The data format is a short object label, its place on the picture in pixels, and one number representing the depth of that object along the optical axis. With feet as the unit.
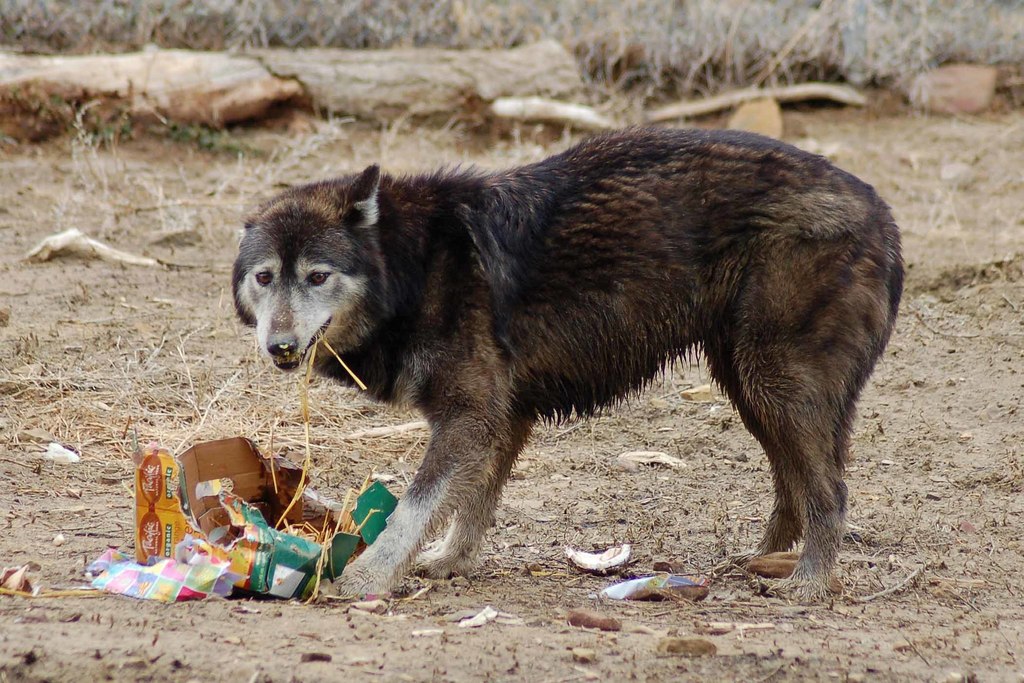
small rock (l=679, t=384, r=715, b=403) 49.98
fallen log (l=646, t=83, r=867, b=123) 83.41
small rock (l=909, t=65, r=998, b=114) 86.89
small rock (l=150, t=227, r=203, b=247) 61.26
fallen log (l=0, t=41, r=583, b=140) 69.15
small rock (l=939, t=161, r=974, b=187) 75.87
